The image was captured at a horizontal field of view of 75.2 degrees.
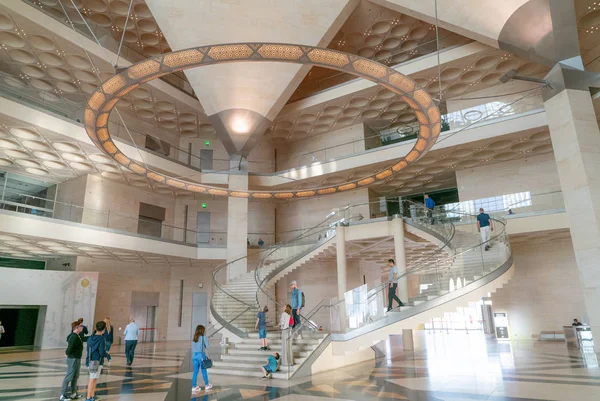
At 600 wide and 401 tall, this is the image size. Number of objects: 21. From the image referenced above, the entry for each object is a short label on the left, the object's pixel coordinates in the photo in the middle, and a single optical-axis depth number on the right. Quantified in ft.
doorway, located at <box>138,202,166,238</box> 68.59
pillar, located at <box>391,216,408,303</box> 51.26
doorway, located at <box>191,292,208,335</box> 79.82
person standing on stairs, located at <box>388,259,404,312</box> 38.50
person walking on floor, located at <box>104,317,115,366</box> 39.35
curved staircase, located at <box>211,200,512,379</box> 34.24
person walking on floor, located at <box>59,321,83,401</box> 22.54
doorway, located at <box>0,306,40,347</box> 64.64
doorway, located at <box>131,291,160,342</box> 75.20
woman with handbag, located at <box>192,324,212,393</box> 25.55
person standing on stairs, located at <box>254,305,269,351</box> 35.24
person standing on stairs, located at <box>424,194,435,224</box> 53.04
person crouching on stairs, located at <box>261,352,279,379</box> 30.09
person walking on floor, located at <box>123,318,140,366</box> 39.50
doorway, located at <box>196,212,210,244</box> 83.46
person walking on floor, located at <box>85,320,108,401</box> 22.06
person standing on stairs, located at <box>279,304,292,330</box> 32.89
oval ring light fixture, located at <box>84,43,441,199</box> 29.37
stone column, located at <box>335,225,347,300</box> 57.36
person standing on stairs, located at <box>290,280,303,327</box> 37.42
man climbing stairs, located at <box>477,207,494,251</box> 45.60
